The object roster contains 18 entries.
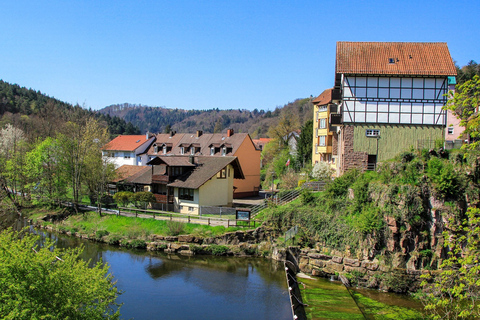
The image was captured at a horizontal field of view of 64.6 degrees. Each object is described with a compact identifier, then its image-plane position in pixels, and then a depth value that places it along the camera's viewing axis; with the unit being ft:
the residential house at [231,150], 149.18
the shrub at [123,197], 120.98
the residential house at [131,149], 201.05
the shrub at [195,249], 93.20
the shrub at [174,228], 99.03
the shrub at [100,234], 104.98
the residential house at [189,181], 116.17
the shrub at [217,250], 92.07
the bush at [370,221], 73.41
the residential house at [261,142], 291.67
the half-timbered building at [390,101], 95.71
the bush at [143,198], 119.44
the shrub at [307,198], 93.76
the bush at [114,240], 101.55
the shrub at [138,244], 97.45
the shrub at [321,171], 121.08
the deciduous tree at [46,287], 34.14
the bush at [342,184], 86.94
